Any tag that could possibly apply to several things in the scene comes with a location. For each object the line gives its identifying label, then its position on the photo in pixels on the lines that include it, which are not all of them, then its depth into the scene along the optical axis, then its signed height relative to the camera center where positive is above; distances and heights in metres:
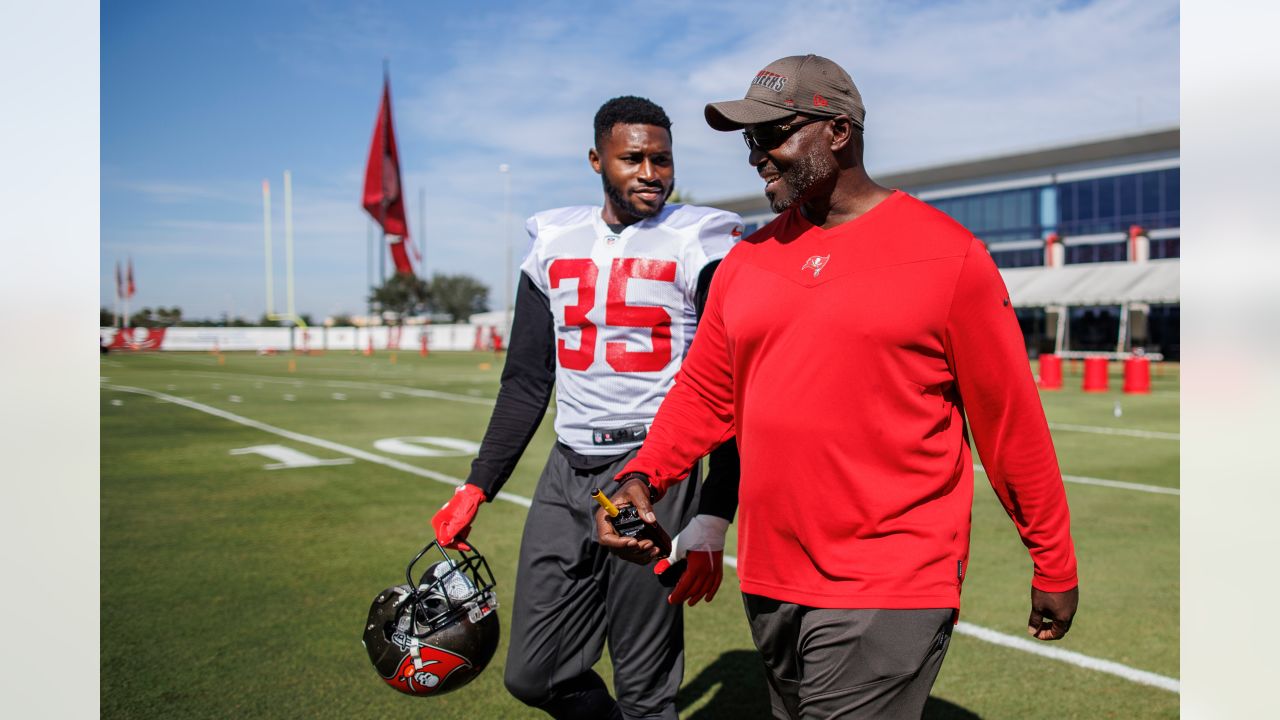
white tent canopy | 34.88 +2.24
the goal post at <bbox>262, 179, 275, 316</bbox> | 66.94 +8.50
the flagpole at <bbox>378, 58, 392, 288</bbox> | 63.88 +13.71
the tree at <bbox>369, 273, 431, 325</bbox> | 80.12 +3.99
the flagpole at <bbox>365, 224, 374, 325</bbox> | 78.62 +4.88
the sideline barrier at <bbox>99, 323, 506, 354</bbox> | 54.00 +0.17
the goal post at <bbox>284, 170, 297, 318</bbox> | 62.91 +6.38
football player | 3.01 -0.21
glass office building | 38.12 +5.56
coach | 2.13 -0.20
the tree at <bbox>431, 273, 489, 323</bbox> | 102.12 +4.95
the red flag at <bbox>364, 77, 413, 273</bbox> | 63.62 +11.32
